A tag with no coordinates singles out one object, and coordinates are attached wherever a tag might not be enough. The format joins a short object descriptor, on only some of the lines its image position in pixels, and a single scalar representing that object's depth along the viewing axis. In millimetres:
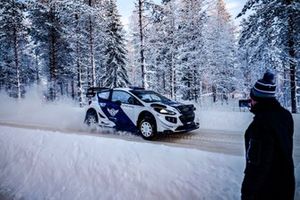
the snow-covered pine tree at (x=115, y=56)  31891
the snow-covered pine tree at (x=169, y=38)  26906
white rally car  9820
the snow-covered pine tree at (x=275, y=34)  15047
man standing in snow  2848
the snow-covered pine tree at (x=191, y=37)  27750
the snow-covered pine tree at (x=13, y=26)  25234
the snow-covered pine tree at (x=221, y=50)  31062
